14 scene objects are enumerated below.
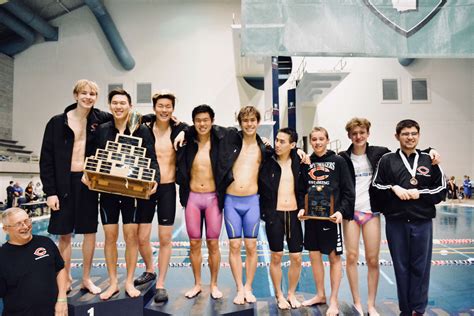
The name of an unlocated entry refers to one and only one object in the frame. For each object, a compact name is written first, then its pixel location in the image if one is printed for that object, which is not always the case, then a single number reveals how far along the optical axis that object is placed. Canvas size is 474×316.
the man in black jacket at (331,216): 3.00
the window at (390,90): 18.31
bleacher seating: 15.44
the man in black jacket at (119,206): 3.09
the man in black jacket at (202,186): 3.18
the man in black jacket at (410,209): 2.85
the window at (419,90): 18.33
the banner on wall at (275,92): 12.59
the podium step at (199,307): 2.81
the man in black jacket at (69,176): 3.00
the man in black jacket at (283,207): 3.08
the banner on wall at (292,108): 16.02
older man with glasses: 2.19
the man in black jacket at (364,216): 3.06
